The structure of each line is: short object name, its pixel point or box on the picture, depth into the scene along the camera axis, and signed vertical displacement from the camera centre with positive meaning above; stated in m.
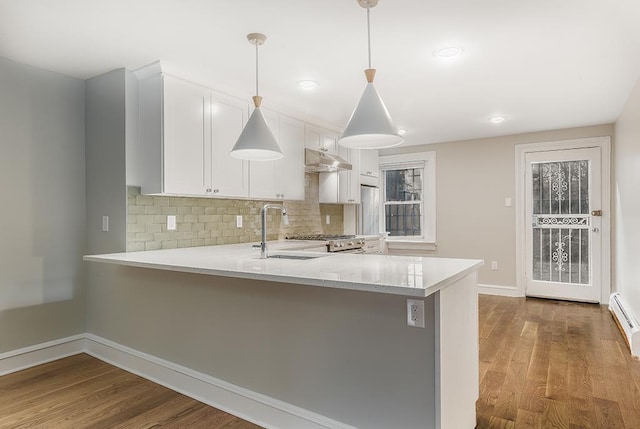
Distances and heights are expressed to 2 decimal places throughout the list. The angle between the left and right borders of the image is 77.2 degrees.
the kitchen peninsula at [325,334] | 1.72 -0.62
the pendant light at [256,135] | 2.51 +0.51
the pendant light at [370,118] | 2.06 +0.50
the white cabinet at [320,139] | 4.45 +0.88
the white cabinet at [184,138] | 2.98 +0.62
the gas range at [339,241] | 3.98 -0.28
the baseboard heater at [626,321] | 3.16 -1.00
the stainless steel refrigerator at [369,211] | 5.66 +0.05
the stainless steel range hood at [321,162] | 4.26 +0.58
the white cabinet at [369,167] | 5.41 +0.66
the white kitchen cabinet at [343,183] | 4.91 +0.39
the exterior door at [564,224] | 4.98 -0.15
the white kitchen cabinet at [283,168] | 3.78 +0.47
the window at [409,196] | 6.11 +0.28
